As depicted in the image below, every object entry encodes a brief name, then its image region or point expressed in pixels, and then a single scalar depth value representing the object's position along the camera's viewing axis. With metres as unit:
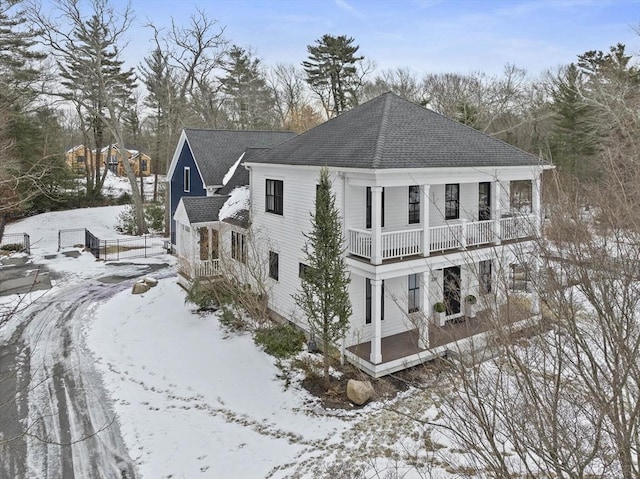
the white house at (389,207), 12.06
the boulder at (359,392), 10.91
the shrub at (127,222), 33.66
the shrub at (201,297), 16.20
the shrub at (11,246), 25.99
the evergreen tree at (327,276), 11.41
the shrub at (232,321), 15.09
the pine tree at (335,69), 41.06
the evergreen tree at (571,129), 32.75
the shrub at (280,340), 13.20
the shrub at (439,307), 13.51
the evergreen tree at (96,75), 30.92
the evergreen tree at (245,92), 43.10
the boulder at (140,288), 19.28
